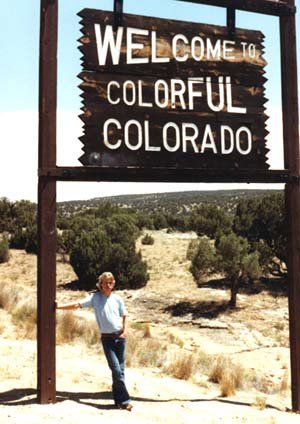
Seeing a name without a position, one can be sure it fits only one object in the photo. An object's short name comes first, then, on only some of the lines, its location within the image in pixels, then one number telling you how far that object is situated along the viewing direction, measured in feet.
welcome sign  19.90
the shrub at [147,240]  115.34
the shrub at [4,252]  84.84
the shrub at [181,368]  26.86
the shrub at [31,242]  93.20
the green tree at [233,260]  68.49
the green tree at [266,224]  79.77
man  19.29
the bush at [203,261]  72.28
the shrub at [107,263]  72.54
